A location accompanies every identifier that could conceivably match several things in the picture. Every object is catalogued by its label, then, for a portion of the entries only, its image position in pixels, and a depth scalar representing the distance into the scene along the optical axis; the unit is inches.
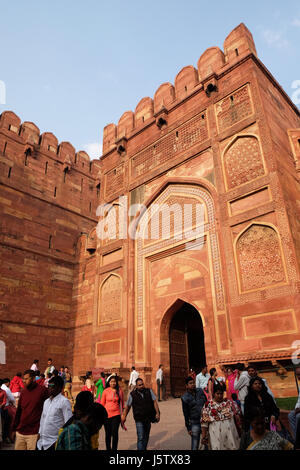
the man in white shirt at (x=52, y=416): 107.3
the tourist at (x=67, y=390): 236.2
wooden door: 375.9
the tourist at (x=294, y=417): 132.5
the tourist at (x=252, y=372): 166.1
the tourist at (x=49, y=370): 338.8
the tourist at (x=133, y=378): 333.2
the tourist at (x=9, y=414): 201.2
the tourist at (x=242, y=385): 174.1
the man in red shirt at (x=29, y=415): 117.3
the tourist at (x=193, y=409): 147.1
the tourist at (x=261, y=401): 129.7
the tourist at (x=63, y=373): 328.2
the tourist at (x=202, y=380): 249.0
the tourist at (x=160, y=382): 344.2
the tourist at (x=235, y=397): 186.4
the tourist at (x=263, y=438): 89.2
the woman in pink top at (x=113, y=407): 157.6
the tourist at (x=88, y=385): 260.5
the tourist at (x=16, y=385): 268.5
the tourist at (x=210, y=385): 203.4
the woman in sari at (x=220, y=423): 120.1
